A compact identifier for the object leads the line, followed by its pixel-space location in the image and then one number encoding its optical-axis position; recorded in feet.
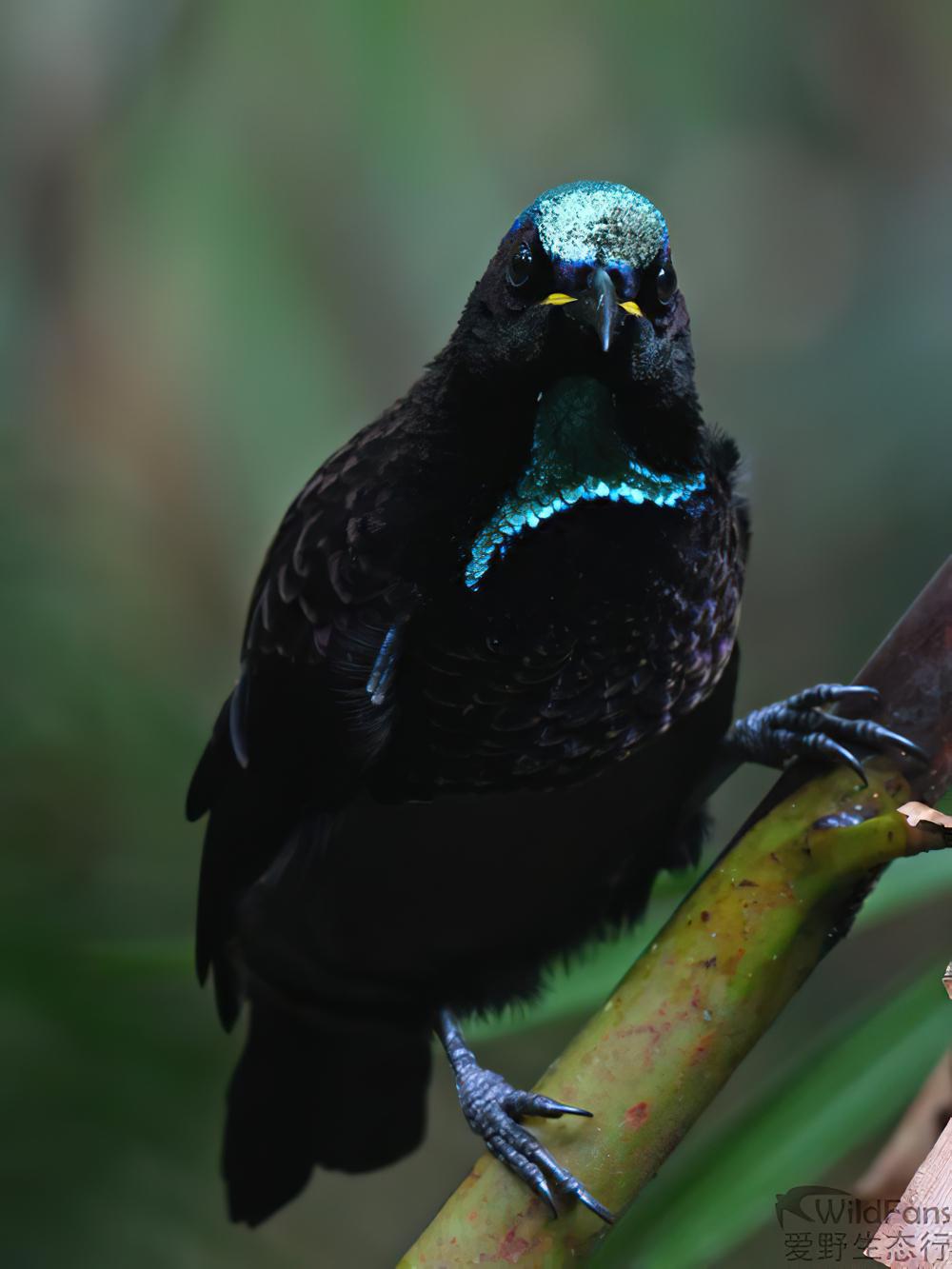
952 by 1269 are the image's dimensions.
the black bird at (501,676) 10.77
